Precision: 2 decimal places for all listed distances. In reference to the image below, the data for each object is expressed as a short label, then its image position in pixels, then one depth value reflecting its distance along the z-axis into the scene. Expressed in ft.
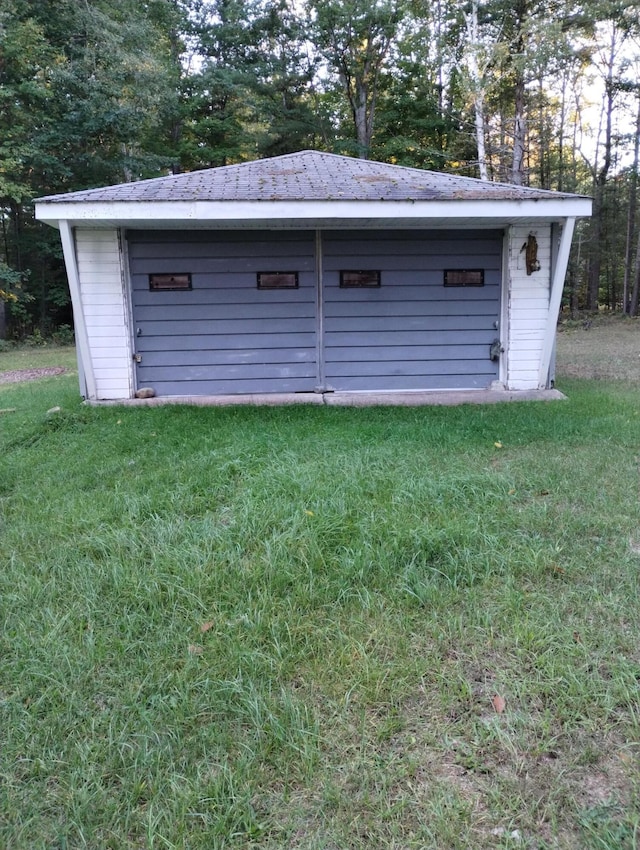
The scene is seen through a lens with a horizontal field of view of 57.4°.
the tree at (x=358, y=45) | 64.69
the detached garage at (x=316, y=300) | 22.00
